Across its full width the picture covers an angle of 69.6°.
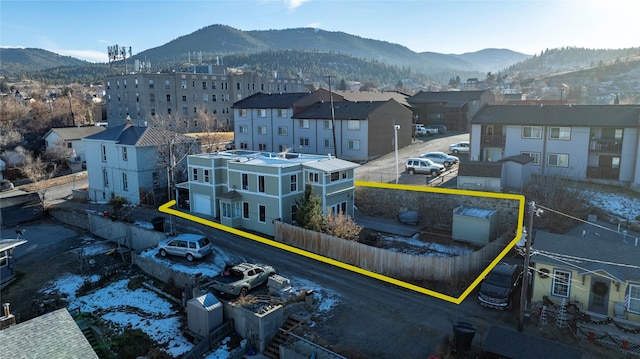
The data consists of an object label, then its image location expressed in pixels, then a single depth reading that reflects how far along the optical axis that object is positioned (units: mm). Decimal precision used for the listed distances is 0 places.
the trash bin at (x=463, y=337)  17578
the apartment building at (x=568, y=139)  35625
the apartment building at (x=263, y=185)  31188
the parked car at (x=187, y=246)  27719
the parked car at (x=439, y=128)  66812
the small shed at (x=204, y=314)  20703
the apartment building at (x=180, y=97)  83375
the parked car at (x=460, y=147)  48406
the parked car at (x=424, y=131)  64938
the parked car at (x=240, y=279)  22500
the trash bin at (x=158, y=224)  32625
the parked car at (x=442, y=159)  42125
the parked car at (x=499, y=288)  21125
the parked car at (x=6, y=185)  53375
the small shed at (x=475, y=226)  29281
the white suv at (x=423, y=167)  39281
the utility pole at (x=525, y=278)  17859
